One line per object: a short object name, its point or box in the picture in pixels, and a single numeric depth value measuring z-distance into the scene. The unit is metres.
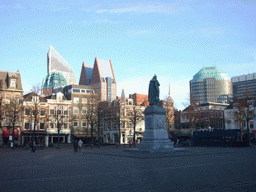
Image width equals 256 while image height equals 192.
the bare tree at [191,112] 58.00
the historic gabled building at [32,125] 63.64
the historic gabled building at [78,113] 72.44
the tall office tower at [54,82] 191.85
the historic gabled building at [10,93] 60.78
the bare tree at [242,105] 49.84
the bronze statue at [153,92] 29.62
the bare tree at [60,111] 68.70
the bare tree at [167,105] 60.52
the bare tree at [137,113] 59.08
